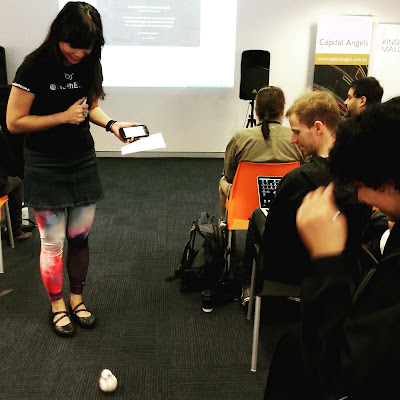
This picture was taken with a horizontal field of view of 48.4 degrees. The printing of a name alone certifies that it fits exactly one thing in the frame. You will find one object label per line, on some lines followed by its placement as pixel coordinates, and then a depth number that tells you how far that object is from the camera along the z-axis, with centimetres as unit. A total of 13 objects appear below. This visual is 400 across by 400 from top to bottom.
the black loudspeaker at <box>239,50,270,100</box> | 532
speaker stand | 547
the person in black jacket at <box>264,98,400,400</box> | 73
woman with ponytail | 257
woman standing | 175
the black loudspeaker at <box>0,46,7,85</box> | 531
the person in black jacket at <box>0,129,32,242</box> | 253
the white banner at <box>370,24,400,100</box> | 567
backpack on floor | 255
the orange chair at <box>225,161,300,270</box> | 237
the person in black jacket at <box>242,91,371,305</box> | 163
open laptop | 228
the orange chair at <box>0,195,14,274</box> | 273
